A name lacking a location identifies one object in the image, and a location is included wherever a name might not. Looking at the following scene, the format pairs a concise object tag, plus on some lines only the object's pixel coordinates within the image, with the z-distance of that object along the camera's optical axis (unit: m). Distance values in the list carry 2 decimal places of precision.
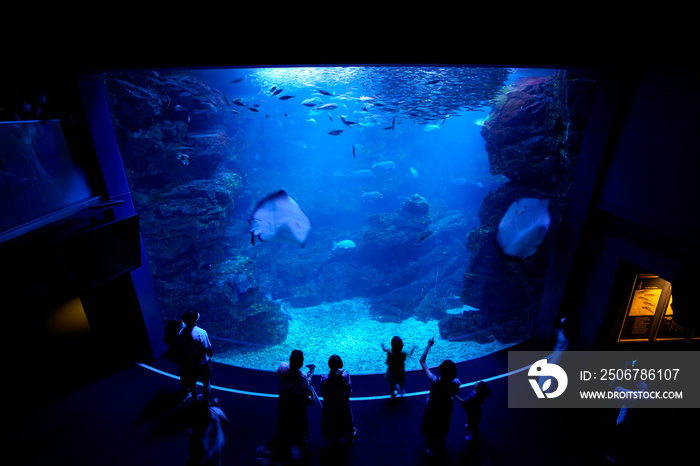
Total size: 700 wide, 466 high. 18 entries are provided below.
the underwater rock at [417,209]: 16.98
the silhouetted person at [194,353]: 3.37
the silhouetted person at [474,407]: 2.92
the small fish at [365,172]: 19.53
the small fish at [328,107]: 7.70
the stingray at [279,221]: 4.75
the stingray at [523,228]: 4.61
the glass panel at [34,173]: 2.93
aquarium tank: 6.34
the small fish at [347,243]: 14.10
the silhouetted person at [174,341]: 3.45
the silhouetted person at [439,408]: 2.84
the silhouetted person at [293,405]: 2.87
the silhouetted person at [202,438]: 2.27
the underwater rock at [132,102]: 6.92
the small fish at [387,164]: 17.03
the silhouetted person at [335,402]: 2.91
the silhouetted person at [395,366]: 3.61
